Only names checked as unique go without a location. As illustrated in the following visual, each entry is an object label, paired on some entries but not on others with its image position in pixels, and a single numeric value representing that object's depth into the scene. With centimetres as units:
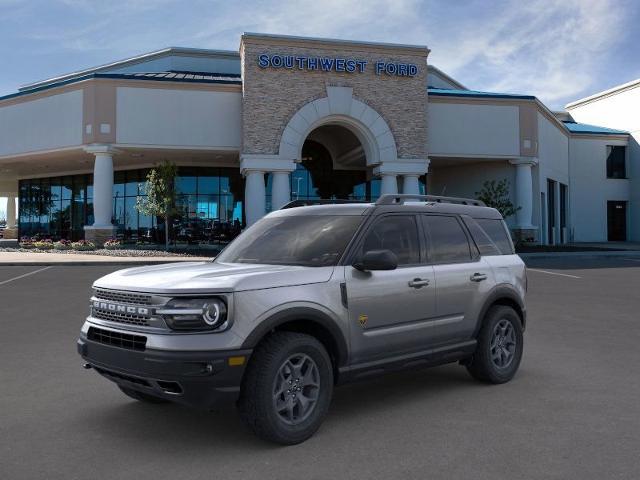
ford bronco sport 404
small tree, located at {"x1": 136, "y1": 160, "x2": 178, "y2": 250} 2873
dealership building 2884
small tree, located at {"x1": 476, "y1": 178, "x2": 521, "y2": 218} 3206
